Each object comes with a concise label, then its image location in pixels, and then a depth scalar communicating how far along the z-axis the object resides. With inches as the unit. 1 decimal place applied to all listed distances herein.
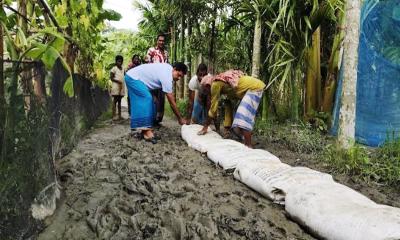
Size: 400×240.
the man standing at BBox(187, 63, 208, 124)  196.5
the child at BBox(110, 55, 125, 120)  287.1
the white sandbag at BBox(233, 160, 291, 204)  107.9
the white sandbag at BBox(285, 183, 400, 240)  73.4
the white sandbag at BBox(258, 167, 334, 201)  101.5
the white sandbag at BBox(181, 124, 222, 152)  167.5
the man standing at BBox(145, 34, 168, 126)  238.5
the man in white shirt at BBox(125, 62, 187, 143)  188.4
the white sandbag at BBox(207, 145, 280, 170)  131.3
